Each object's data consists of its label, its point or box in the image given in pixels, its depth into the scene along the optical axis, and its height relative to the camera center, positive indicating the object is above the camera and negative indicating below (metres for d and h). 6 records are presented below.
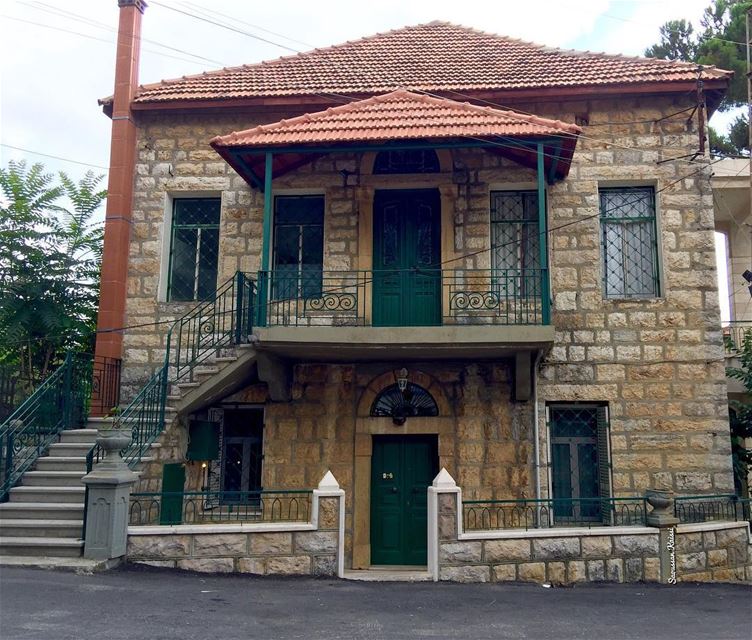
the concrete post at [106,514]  7.30 -0.87
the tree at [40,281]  12.05 +2.67
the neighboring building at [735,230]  12.89 +4.29
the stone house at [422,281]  9.76 +2.29
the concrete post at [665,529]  8.16 -1.08
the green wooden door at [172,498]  9.06 -0.85
